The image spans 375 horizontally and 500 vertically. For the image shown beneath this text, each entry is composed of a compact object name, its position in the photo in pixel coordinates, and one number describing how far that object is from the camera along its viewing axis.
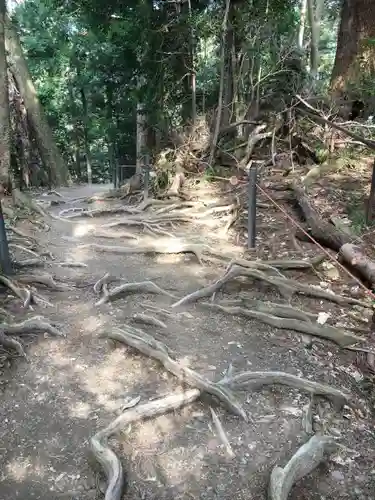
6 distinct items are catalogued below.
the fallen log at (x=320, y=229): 5.20
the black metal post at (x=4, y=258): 4.54
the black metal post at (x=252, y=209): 5.66
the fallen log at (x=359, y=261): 4.21
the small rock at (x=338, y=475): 2.44
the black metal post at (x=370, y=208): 5.25
